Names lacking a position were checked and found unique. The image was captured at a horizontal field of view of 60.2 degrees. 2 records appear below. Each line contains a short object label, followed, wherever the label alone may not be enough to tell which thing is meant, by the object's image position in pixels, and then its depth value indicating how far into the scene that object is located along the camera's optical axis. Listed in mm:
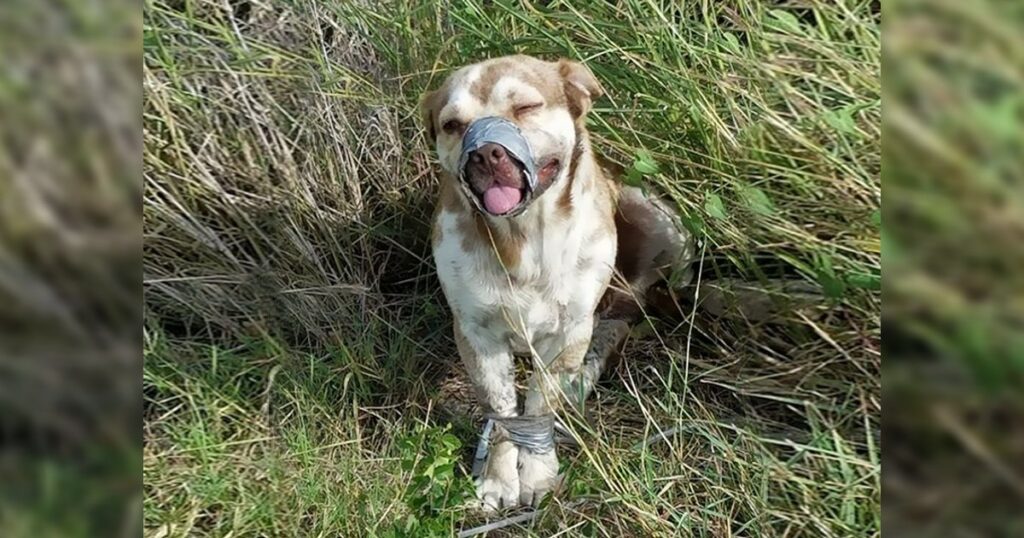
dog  1862
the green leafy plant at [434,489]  1965
